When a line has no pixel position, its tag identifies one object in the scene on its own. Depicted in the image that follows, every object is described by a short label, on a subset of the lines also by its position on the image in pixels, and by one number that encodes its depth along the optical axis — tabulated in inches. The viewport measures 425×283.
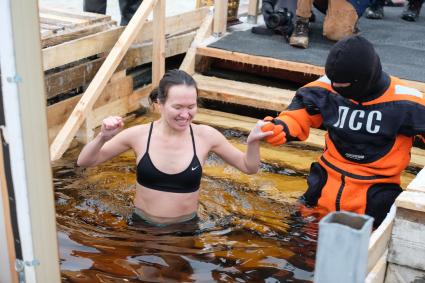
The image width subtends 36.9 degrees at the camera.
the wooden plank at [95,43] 216.8
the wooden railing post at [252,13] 302.4
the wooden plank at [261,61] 243.0
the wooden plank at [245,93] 243.7
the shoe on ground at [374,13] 321.1
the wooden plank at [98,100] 223.5
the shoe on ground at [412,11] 318.7
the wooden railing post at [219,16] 275.6
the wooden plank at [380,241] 108.2
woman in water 148.9
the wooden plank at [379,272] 110.3
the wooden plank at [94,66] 224.2
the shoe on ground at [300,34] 263.3
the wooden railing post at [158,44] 248.7
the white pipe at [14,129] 70.5
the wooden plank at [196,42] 267.3
